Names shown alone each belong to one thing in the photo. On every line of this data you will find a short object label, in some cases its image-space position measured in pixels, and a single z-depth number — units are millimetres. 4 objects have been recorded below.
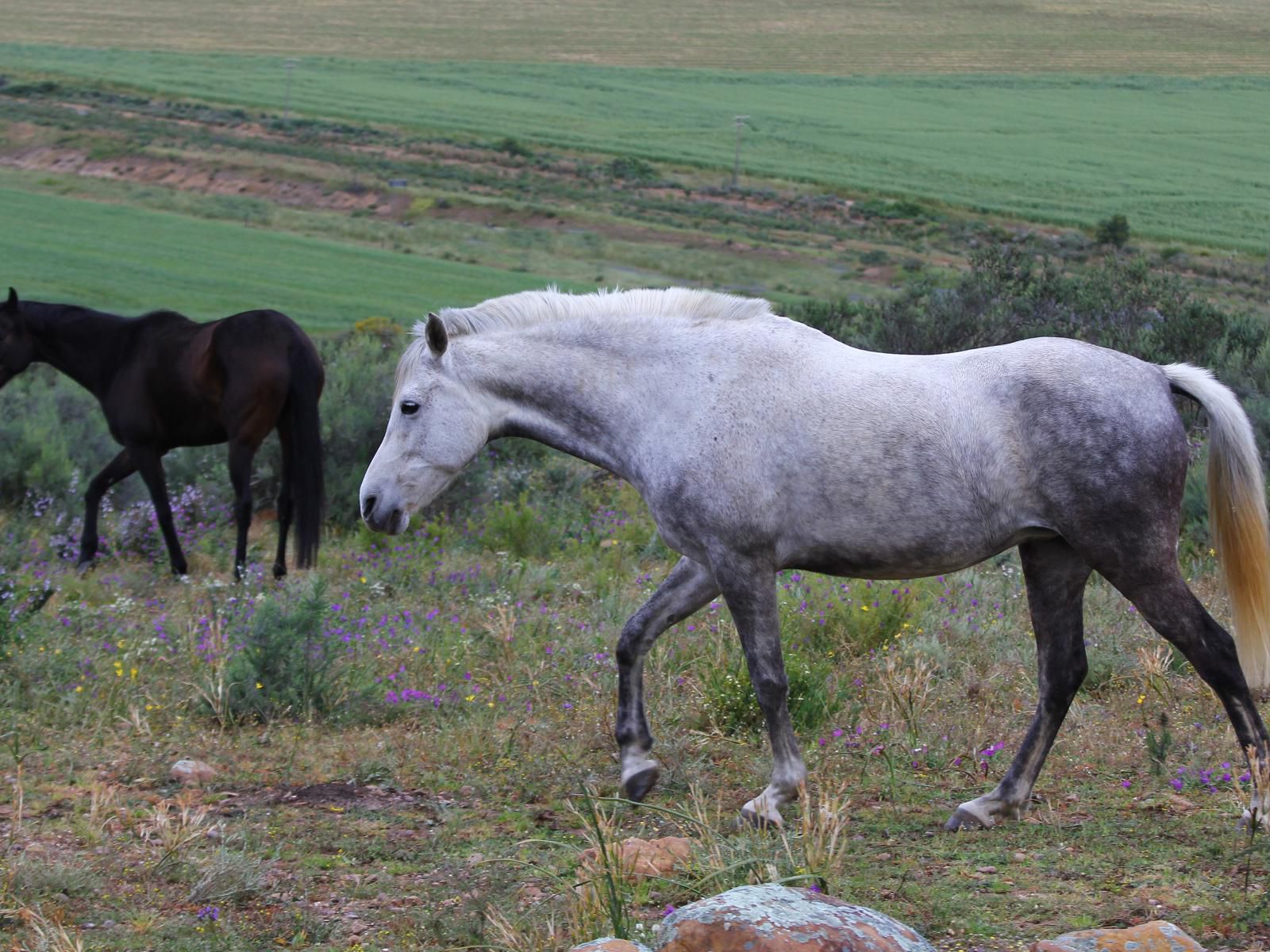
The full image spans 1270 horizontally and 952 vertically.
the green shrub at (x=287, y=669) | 12023
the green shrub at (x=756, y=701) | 11602
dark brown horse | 19406
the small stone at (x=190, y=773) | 10617
